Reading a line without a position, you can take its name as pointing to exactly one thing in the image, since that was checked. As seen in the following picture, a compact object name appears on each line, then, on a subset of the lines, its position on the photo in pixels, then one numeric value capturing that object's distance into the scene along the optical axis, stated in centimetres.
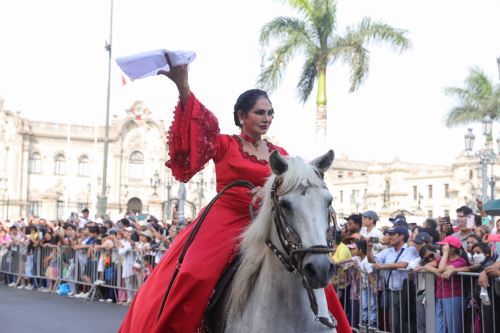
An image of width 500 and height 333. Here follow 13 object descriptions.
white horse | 340
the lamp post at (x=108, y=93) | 3005
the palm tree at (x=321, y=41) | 1895
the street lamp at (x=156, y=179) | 5841
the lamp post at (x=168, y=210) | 4768
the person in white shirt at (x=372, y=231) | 1116
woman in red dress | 410
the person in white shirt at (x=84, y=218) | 2129
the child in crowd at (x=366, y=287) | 957
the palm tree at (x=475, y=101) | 2969
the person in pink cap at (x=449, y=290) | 816
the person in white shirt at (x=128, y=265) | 1470
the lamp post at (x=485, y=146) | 2367
